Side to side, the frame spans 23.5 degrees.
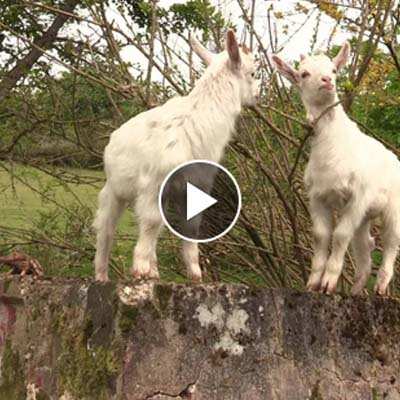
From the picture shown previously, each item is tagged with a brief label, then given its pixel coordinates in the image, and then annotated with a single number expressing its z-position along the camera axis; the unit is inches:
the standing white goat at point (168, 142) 157.5
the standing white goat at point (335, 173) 169.0
